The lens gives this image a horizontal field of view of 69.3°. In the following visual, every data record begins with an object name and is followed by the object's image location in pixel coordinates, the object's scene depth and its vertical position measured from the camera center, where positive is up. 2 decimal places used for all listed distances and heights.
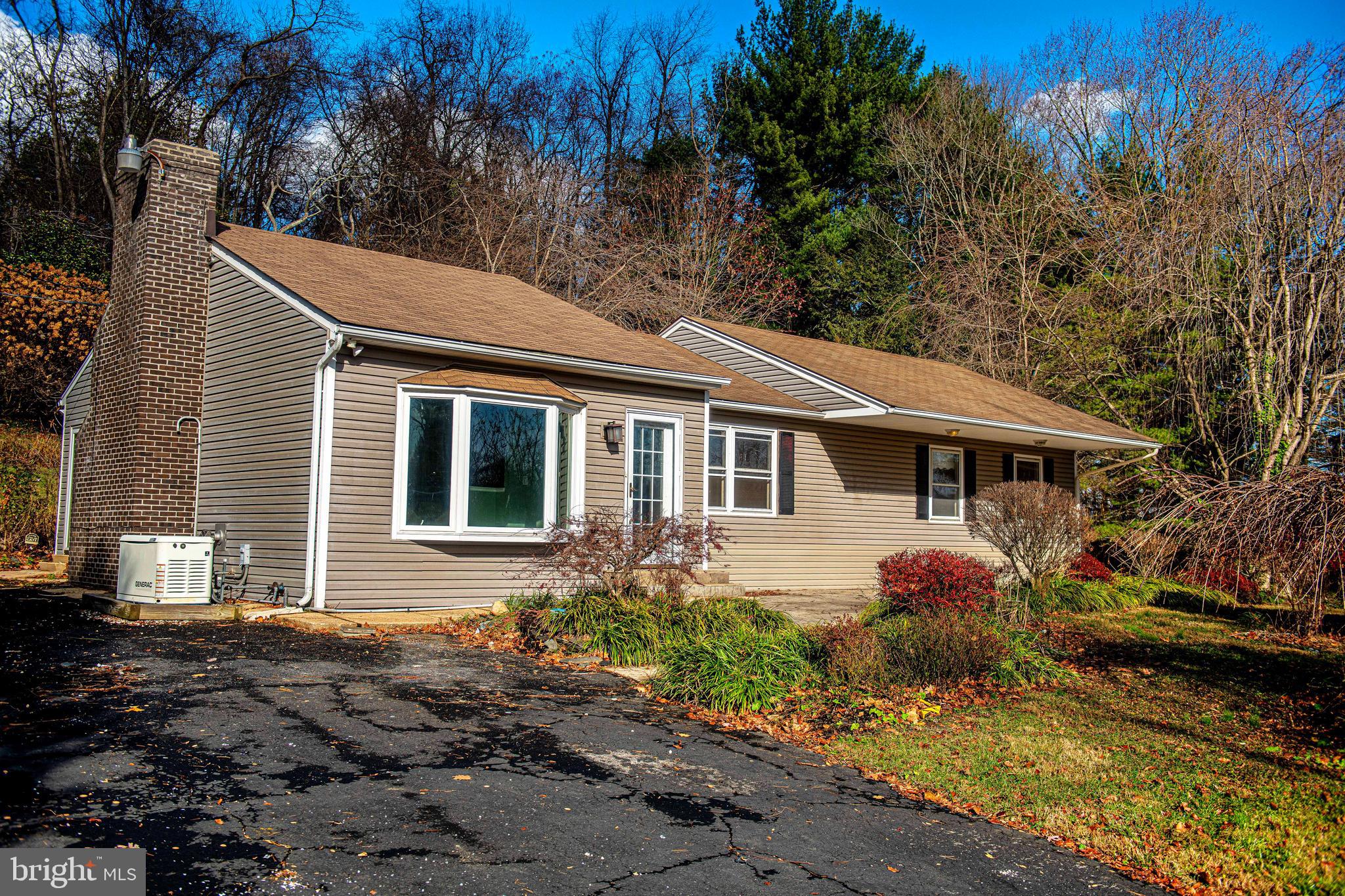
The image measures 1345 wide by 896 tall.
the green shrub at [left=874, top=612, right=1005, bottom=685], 8.78 -1.36
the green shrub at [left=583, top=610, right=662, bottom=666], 9.31 -1.36
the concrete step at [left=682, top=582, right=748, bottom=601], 12.11 -1.17
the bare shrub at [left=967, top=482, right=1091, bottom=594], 13.21 -0.28
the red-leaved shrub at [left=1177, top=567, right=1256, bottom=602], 14.51 -1.24
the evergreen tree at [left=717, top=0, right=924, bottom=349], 28.95 +10.99
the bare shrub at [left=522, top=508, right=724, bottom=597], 9.90 -0.55
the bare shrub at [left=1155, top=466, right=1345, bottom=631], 6.87 -0.13
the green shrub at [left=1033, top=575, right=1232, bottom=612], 14.27 -1.40
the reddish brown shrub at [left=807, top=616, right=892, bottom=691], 8.41 -1.38
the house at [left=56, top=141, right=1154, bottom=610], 10.86 +0.96
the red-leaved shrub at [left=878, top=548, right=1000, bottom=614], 10.79 -0.90
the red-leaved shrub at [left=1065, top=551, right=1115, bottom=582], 16.47 -1.12
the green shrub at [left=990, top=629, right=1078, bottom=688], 9.03 -1.56
